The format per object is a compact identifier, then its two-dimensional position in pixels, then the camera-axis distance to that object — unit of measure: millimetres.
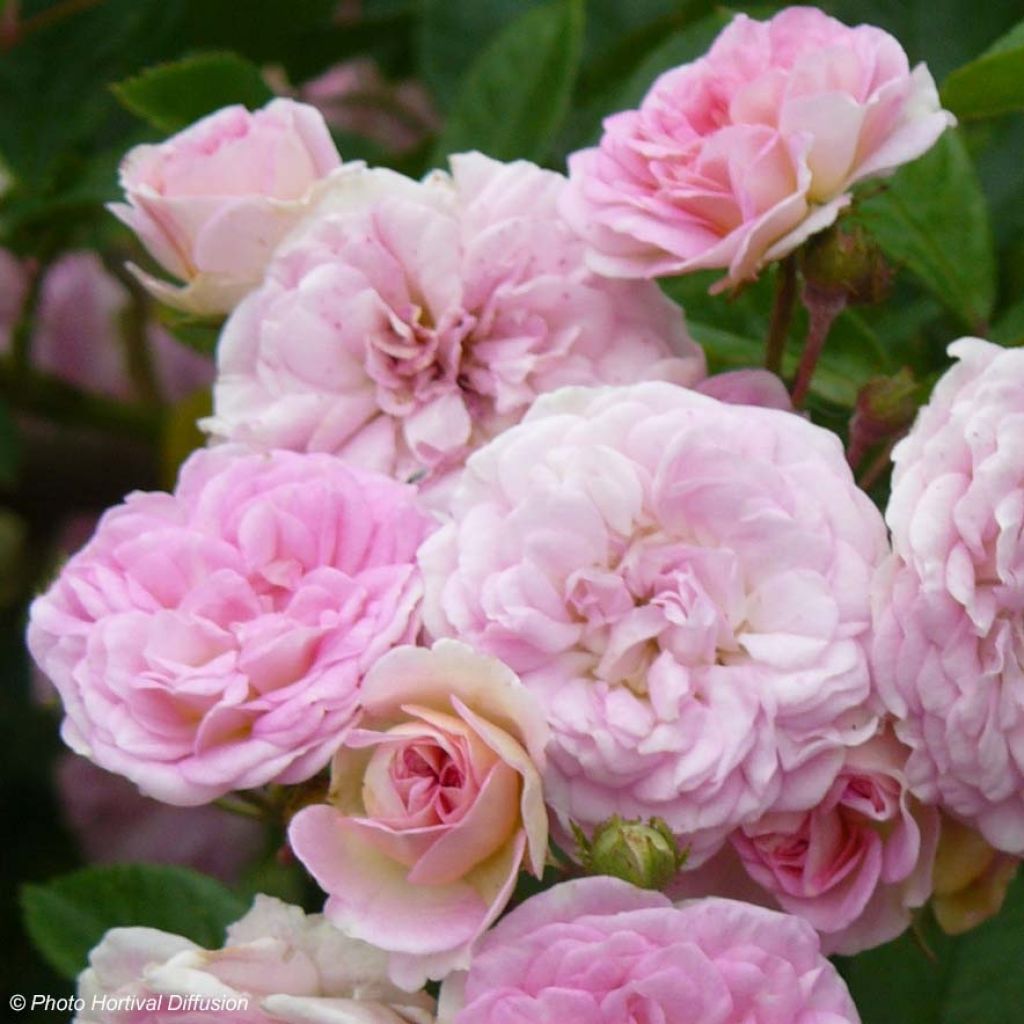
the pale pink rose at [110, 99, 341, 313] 634
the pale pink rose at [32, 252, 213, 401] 1082
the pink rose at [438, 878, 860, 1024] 564
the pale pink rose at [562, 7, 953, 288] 604
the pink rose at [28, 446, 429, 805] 585
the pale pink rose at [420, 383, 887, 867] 576
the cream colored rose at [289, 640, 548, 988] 572
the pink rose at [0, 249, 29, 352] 1001
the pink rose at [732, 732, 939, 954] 584
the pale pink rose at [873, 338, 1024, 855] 574
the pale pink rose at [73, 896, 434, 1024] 577
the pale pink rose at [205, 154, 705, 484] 625
